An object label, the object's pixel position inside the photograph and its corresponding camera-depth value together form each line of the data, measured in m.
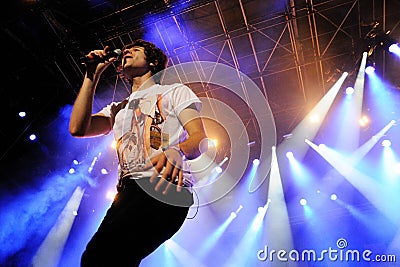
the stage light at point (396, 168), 10.50
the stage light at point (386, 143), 9.71
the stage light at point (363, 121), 9.06
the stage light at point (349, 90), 7.57
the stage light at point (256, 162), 11.17
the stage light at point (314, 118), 9.03
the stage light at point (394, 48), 6.62
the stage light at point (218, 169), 11.15
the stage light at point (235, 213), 12.76
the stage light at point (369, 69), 7.23
